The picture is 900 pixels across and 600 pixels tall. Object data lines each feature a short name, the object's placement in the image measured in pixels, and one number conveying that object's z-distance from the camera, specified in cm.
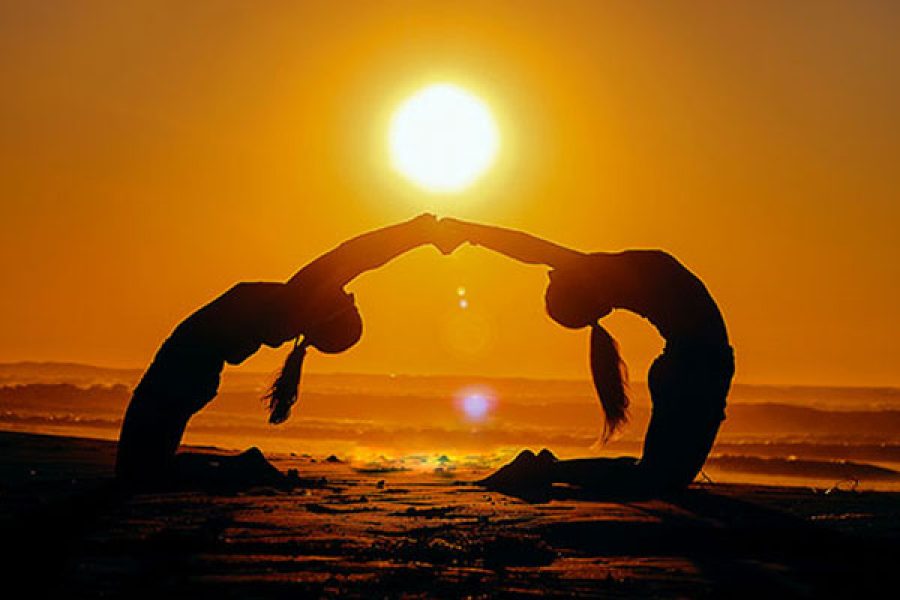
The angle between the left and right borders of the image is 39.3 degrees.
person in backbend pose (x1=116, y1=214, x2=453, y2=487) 1263
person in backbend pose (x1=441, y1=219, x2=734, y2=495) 1244
